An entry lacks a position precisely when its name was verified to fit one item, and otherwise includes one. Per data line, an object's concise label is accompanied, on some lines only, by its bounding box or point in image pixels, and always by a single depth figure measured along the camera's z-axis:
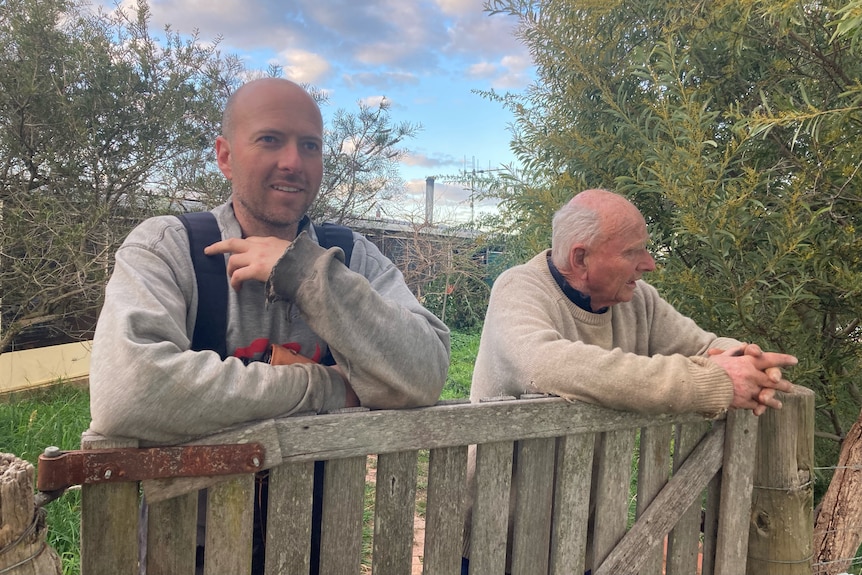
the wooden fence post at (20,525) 1.10
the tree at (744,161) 2.40
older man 1.76
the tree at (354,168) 7.87
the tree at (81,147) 5.23
